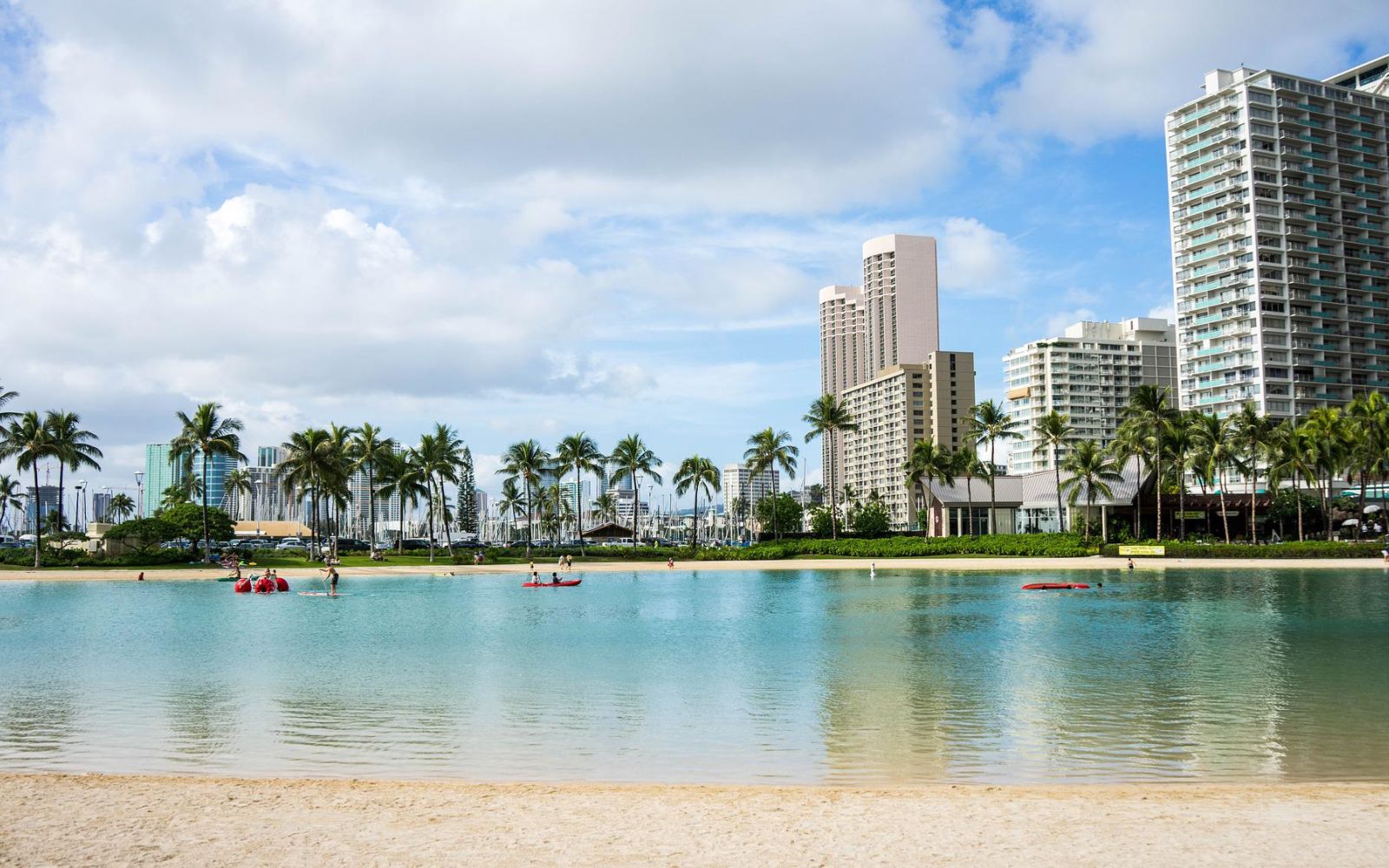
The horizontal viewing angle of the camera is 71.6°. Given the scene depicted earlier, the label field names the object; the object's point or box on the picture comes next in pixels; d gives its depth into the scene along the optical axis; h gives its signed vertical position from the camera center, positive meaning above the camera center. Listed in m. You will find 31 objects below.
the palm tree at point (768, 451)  100.06 +3.43
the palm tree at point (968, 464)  101.12 +1.67
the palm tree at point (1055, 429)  90.88 +4.77
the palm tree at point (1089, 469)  85.31 +0.85
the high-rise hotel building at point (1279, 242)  136.00 +33.86
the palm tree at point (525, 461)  101.31 +3.04
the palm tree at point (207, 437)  82.06 +5.00
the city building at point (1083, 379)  194.00 +20.08
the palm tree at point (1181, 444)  86.75 +2.99
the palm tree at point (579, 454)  100.12 +3.54
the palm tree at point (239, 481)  120.31 +1.72
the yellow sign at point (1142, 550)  79.12 -6.04
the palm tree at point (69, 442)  75.94 +4.42
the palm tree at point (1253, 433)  85.06 +3.81
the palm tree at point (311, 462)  85.94 +2.83
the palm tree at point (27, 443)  73.69 +4.32
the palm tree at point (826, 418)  99.88 +6.92
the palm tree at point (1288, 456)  82.04 +1.64
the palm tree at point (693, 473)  106.62 +1.46
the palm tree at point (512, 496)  136.25 -0.96
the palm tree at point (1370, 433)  83.00 +3.44
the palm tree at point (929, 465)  98.44 +1.68
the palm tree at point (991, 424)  96.81 +5.71
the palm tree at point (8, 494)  123.12 +0.65
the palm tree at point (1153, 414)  85.06 +5.65
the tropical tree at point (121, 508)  168.88 -1.92
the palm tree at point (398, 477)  93.56 +1.42
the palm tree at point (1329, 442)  81.50 +2.73
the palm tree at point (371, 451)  91.38 +3.94
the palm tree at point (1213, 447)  84.56 +2.60
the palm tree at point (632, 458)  103.19 +3.06
